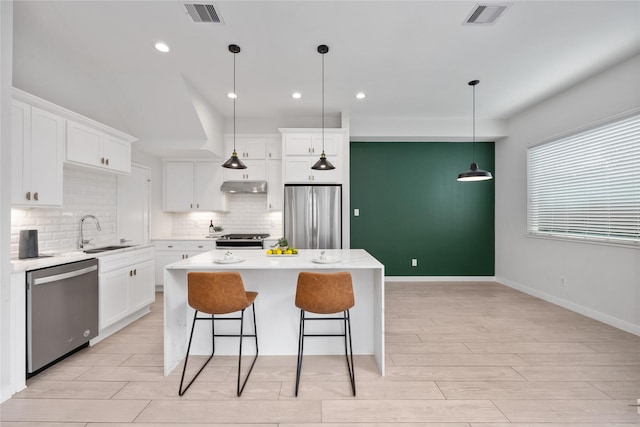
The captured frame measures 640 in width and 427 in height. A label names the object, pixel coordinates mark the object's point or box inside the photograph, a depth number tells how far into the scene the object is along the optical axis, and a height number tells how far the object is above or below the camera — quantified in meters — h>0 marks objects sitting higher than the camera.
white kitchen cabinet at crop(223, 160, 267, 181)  4.95 +0.74
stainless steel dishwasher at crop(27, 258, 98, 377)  2.15 -0.82
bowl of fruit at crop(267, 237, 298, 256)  2.81 -0.38
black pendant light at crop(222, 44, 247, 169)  2.79 +0.54
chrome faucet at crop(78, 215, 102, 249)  3.33 -0.31
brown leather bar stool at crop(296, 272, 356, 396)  2.09 -0.59
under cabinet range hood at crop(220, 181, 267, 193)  4.82 +0.48
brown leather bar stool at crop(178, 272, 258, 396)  2.10 -0.59
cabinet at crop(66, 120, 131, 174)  2.83 +0.74
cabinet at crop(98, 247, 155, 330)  2.89 -0.79
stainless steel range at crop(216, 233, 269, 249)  4.53 -0.46
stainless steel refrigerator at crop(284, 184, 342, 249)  4.47 -0.05
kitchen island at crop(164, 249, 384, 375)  2.59 -0.98
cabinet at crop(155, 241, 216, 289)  4.59 -0.55
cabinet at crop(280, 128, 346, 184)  4.56 +1.01
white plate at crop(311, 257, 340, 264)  2.38 -0.40
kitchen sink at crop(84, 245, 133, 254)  3.02 -0.41
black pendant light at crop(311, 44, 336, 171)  2.93 +0.54
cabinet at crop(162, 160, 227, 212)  4.96 +0.53
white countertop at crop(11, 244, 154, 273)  2.09 -0.39
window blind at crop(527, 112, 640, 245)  3.14 +0.41
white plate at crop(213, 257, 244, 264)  2.38 -0.40
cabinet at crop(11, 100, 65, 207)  2.33 +0.52
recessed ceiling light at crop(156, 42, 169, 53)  2.86 +1.74
